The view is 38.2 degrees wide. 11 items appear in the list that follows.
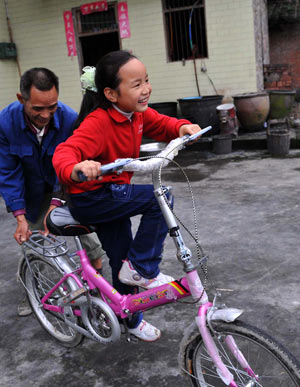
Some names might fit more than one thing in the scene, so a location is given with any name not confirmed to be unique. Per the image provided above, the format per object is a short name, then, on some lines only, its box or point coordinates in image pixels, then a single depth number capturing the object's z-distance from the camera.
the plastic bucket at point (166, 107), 9.74
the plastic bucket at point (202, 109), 9.04
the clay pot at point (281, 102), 9.31
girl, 2.19
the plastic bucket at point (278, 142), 7.77
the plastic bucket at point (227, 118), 8.80
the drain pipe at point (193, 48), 9.66
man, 2.68
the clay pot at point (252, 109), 8.95
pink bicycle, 1.87
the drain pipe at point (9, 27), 10.97
